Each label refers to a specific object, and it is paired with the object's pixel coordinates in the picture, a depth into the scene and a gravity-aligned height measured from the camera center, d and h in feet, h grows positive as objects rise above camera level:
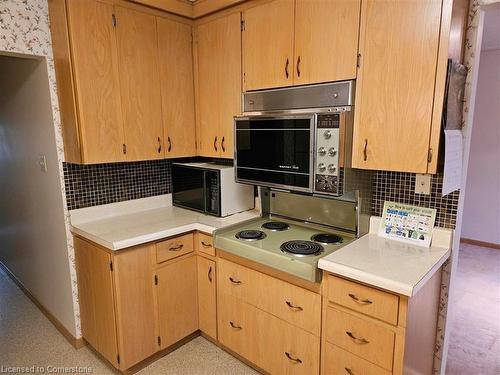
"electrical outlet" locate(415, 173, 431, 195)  5.73 -0.90
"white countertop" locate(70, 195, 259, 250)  6.35 -1.91
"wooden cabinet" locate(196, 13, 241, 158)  7.14 +1.09
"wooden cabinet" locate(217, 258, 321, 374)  5.65 -3.49
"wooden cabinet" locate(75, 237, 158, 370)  6.27 -3.24
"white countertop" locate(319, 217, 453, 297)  4.46 -1.92
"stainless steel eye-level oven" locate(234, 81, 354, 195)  5.42 -0.10
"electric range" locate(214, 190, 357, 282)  5.49 -1.98
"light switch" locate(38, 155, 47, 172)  7.29 -0.63
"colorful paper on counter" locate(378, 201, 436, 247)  5.72 -1.60
